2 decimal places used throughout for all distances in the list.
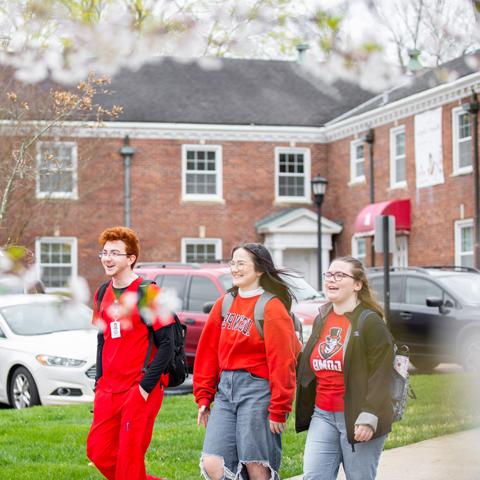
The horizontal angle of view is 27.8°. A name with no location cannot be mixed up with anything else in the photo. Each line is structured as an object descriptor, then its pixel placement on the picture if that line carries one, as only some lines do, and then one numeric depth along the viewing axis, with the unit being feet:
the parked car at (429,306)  48.80
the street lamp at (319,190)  81.05
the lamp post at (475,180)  75.31
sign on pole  48.21
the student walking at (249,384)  17.25
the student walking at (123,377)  18.63
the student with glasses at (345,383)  15.72
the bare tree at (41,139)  65.21
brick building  94.27
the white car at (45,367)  39.83
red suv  50.55
